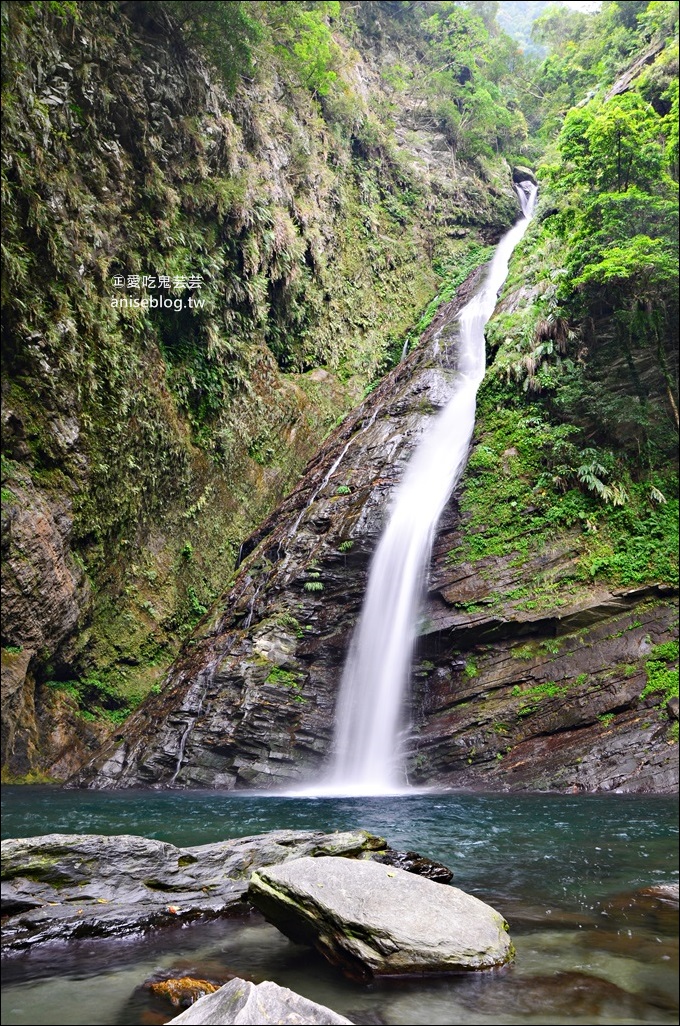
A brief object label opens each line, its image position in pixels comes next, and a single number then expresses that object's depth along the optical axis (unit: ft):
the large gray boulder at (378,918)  10.24
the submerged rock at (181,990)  9.53
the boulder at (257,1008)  7.39
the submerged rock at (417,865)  14.82
